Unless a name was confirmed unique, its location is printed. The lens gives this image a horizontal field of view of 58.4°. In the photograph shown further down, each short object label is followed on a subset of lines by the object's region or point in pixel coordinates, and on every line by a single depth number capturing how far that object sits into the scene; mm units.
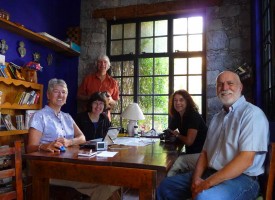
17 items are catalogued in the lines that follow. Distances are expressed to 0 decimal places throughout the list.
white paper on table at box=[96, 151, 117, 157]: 1606
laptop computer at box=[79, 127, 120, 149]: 1855
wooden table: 1377
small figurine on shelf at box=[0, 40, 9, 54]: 2994
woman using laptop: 2699
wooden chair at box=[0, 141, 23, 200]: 1527
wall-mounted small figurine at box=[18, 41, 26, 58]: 3287
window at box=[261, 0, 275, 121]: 2510
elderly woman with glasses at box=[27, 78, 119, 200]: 1831
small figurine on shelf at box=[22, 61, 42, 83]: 3270
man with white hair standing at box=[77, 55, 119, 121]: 3879
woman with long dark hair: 2168
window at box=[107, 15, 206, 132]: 4020
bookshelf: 2895
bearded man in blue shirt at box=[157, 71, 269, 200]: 1455
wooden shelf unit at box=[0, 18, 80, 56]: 2951
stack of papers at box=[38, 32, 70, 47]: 3399
